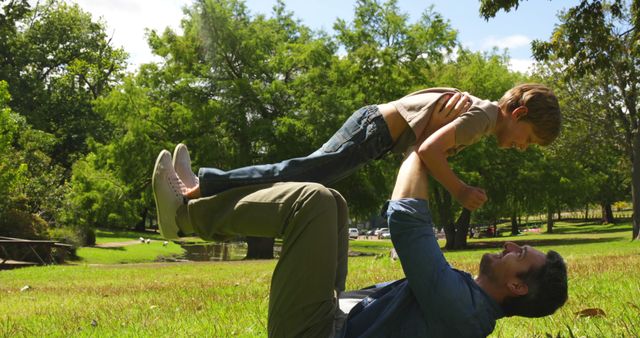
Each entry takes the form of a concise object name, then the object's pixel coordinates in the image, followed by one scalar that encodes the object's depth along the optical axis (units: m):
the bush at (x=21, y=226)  23.64
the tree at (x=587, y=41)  10.71
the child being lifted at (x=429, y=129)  3.47
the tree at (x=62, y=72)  49.47
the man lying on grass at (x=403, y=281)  2.54
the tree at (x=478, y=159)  32.47
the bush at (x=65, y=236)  26.20
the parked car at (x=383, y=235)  82.00
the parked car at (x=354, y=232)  89.93
